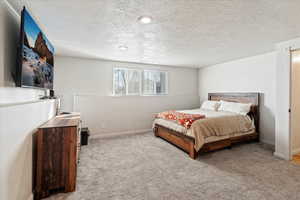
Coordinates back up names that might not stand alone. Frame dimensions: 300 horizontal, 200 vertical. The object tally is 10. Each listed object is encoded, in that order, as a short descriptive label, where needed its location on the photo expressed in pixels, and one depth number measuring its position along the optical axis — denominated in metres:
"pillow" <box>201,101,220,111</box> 4.26
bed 2.78
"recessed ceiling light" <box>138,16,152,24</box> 1.82
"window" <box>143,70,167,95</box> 4.86
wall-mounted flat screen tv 1.48
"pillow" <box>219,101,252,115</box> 3.49
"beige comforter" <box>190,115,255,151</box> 2.65
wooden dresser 1.66
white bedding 2.79
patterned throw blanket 2.82
